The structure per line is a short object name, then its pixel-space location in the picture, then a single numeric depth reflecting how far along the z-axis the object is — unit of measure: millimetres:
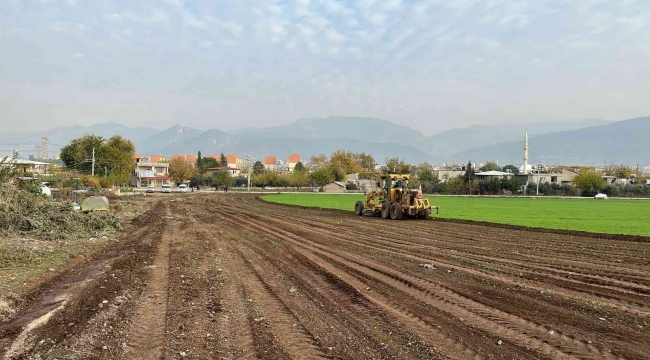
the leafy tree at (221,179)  110938
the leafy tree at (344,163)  127200
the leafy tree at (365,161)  148688
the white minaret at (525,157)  155750
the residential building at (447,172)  157612
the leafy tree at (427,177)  118188
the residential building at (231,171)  148750
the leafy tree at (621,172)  134875
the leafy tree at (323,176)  106375
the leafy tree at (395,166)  89375
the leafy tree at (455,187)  97938
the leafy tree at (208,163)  157312
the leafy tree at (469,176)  99312
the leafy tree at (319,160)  143638
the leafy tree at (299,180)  115062
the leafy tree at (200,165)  147375
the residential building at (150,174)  114438
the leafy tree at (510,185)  94456
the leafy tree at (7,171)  21828
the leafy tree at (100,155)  86438
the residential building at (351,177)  120762
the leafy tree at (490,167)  187812
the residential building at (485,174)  115256
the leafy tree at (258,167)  159125
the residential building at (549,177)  114450
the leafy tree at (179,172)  118125
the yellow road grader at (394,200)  28703
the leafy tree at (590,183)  93250
